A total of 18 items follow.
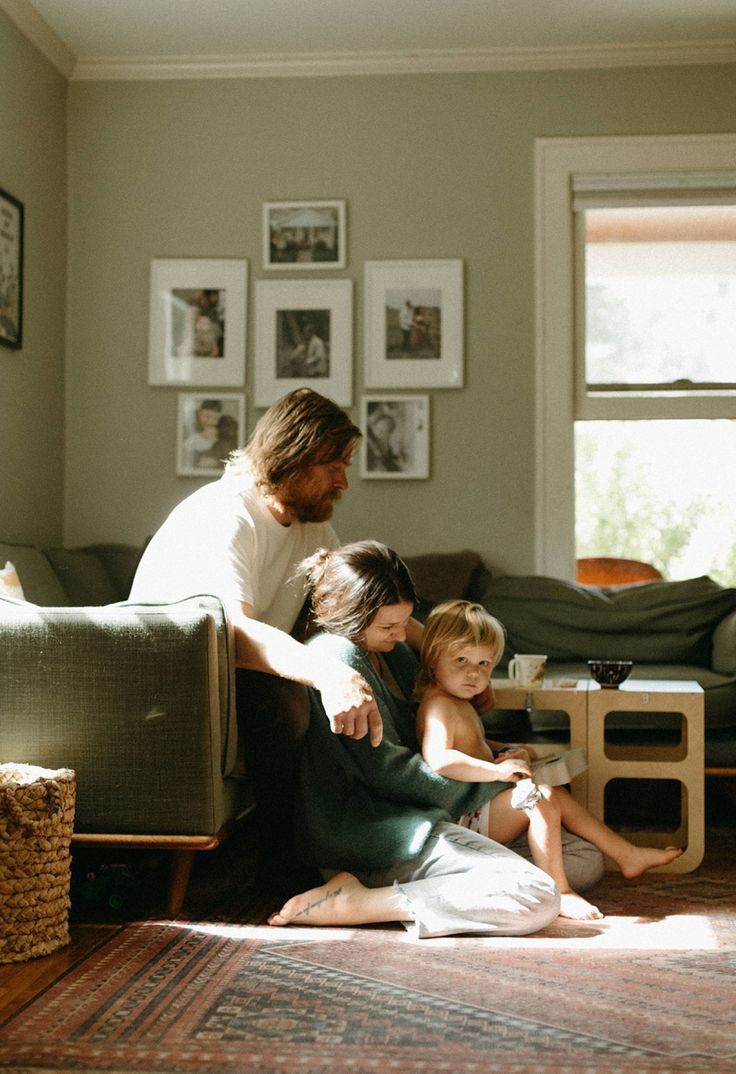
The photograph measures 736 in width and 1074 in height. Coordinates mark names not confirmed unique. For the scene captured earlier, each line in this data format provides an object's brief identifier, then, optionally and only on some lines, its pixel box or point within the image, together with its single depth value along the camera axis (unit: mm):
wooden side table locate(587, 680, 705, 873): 2812
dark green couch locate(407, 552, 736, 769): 3748
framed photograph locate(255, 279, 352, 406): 4359
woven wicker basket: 2096
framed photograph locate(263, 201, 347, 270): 4371
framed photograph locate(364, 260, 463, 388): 4332
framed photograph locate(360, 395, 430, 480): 4332
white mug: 2887
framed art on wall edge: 3896
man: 2367
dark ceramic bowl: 2908
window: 4309
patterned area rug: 1654
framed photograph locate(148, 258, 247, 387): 4398
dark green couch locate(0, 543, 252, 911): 2277
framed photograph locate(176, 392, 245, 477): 4383
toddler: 2387
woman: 2252
